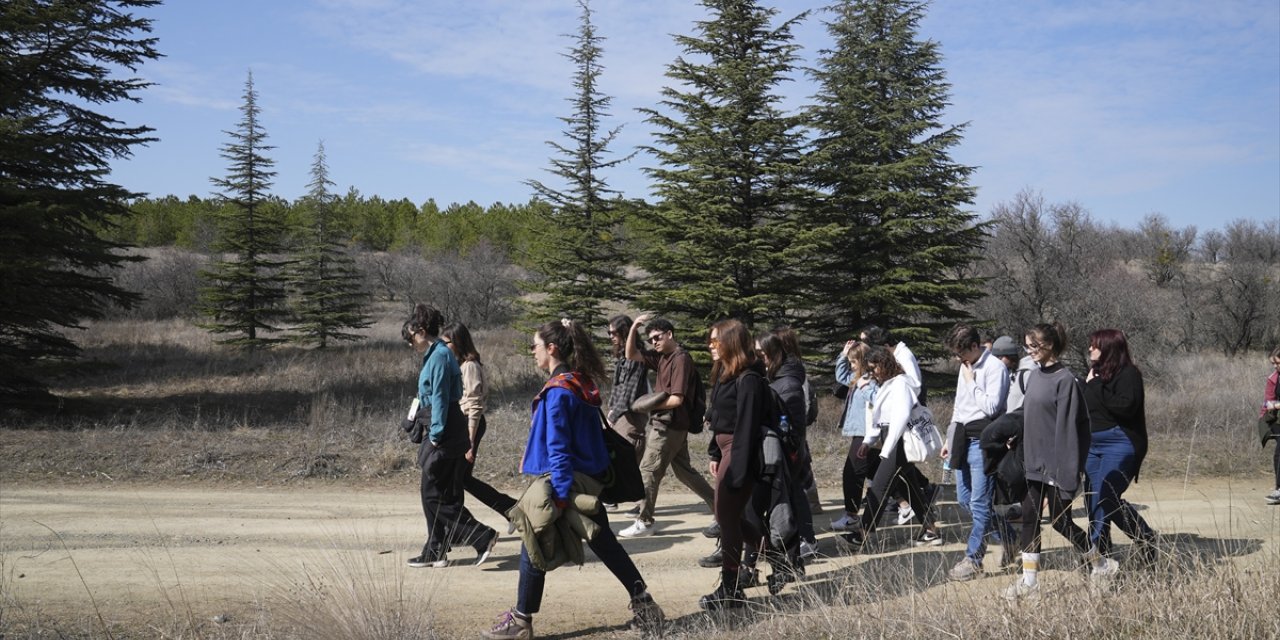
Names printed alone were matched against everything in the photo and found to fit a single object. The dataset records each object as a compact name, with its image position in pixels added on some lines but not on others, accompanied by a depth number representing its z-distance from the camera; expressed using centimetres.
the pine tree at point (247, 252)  3756
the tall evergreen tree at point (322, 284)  3888
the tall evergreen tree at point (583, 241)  2819
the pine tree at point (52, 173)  1861
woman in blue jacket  543
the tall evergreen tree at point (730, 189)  2456
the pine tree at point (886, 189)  2669
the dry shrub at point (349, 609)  514
